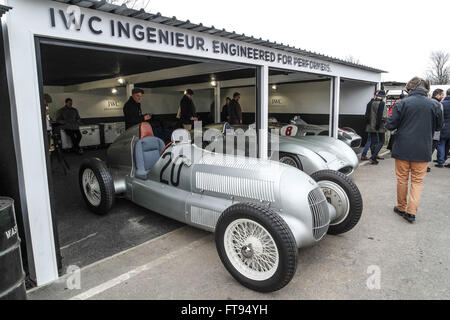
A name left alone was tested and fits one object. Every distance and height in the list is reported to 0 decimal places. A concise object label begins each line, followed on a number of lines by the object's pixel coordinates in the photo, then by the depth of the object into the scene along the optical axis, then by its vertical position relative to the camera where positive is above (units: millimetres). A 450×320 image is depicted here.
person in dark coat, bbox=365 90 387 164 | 8188 -244
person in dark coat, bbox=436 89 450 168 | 7406 -659
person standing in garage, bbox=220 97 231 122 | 11121 +122
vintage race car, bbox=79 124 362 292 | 2672 -911
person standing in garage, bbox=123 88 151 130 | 6514 +157
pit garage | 2732 +644
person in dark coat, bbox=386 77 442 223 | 4129 -293
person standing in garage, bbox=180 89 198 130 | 8086 +191
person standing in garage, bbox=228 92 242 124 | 9577 +133
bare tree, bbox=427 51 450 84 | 39969 +5759
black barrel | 2191 -1022
